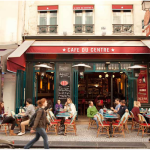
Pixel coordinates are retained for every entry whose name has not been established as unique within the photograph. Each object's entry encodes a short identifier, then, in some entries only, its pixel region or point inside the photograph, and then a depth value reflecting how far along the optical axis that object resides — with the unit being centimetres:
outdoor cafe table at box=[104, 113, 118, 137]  726
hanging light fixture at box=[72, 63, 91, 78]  934
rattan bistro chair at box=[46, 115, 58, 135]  774
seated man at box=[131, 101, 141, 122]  805
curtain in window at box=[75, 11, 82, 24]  1112
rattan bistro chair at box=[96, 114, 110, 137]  729
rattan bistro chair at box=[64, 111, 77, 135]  778
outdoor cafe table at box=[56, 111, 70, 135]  802
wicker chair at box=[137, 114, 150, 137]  749
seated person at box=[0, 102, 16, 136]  777
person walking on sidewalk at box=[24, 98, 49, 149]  512
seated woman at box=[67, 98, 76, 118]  915
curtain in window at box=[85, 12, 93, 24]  1111
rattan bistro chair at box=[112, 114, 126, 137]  736
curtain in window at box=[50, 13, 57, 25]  1123
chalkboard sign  1059
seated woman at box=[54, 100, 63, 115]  982
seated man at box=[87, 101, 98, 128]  869
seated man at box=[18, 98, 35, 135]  775
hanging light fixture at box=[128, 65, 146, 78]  948
